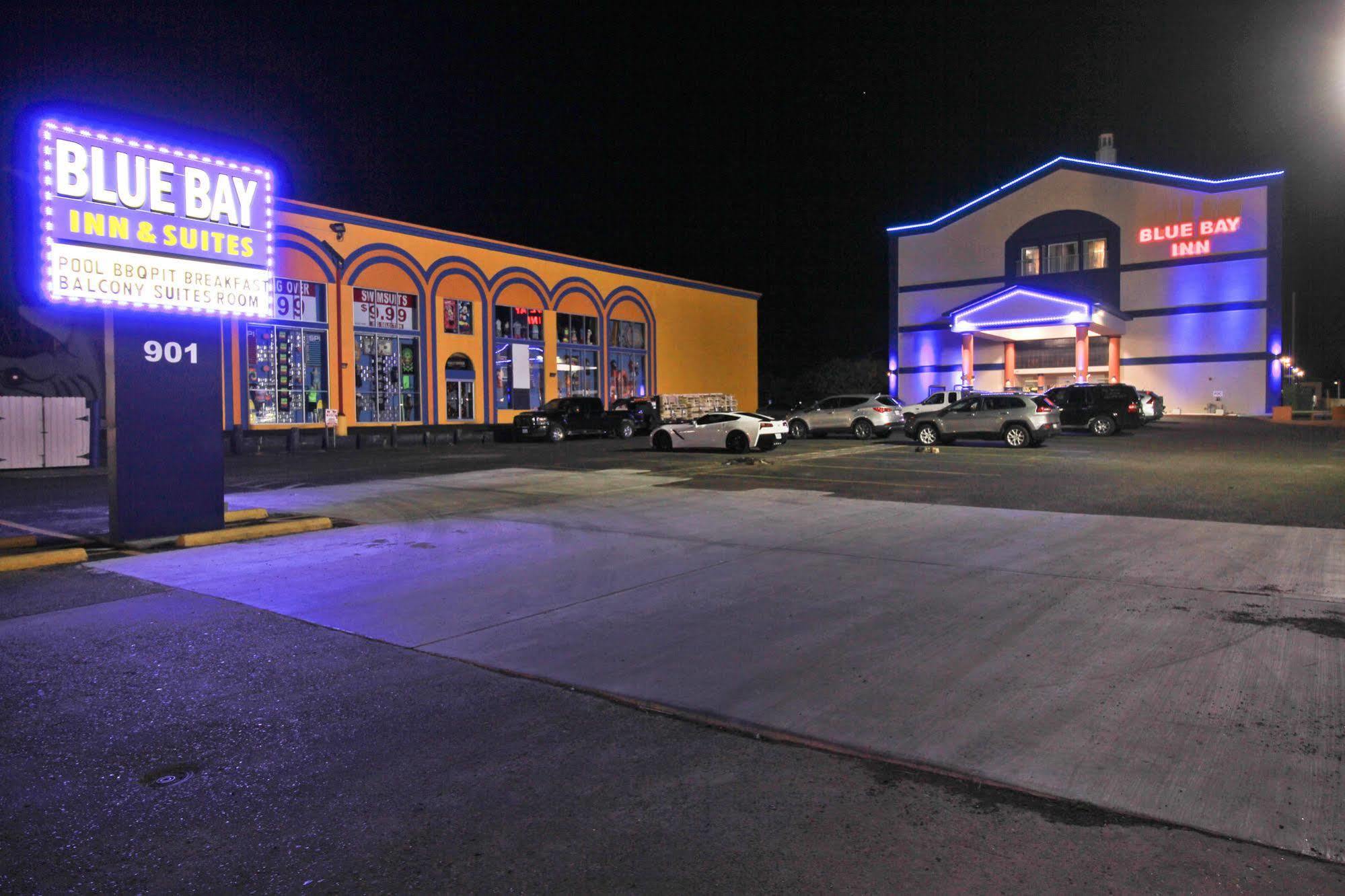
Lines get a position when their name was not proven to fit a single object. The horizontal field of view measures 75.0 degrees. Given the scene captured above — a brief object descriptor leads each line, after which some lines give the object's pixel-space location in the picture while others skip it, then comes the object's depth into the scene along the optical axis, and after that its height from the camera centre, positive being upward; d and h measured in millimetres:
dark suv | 29500 +642
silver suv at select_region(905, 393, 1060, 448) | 24797 +204
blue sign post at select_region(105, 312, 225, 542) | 10820 +59
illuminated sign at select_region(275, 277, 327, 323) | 31203 +4724
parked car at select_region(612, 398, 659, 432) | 36594 +669
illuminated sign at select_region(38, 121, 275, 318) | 10078 +2563
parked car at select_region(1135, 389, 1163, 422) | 36219 +908
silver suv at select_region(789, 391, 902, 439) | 29391 +394
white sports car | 24266 -92
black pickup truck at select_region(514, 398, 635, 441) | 33281 +315
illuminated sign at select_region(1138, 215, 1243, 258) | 48500 +10904
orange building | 31453 +4328
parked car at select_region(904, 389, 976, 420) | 33000 +1054
